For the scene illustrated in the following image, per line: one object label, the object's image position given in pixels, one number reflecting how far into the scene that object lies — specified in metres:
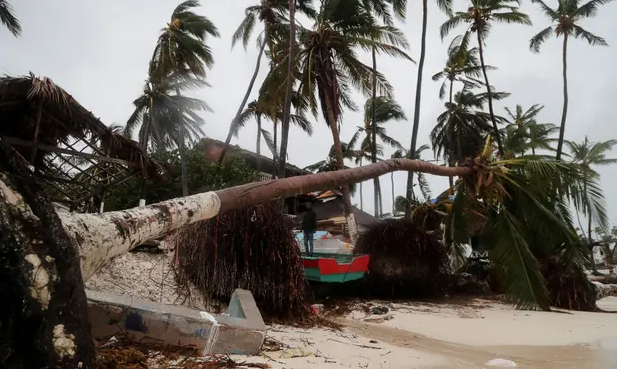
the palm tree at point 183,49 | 21.58
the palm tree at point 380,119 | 31.66
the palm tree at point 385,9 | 17.73
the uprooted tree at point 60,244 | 1.63
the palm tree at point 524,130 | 27.25
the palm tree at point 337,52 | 15.20
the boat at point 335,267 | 9.03
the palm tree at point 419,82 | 20.08
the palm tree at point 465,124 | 31.69
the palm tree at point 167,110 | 22.53
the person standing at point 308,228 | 9.90
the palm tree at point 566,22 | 25.05
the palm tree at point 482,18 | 21.81
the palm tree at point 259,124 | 26.24
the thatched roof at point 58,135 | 6.44
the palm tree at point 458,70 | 27.54
